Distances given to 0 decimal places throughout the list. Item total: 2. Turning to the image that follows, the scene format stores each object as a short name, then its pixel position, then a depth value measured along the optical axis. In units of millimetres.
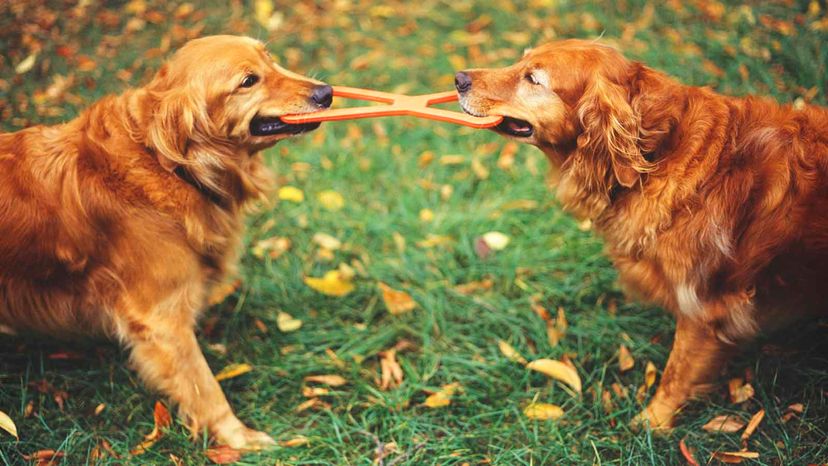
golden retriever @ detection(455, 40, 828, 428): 2580
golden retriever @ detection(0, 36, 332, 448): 2691
